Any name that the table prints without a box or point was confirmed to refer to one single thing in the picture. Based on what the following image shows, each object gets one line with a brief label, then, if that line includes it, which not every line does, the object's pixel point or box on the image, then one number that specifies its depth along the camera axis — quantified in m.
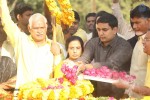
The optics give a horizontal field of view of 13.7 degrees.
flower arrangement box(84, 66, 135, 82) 7.32
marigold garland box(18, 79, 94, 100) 7.20
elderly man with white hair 8.15
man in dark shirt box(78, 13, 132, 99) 7.92
